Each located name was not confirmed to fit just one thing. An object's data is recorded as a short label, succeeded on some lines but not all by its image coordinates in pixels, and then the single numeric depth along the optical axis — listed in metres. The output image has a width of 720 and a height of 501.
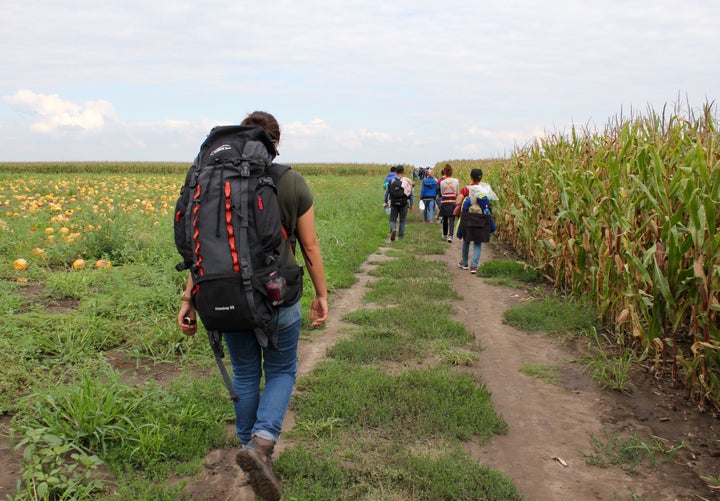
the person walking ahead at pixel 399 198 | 12.81
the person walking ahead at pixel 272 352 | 2.79
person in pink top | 12.81
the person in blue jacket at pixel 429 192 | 16.31
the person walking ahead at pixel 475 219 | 9.37
